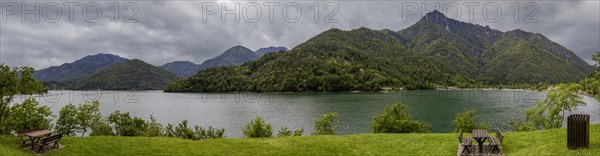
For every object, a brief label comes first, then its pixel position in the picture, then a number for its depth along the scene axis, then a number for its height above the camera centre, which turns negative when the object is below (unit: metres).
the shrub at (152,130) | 50.59 -8.36
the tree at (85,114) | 48.16 -5.54
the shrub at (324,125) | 55.19 -7.76
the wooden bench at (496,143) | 21.51 -4.04
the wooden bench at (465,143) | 21.83 -4.17
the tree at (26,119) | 39.57 -5.42
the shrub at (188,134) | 50.44 -8.84
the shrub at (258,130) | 44.78 -7.07
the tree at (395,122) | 49.00 -6.48
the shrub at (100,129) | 52.06 -8.30
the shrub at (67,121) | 46.88 -6.38
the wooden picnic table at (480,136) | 21.59 -3.63
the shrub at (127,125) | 52.16 -7.75
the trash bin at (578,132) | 19.31 -2.99
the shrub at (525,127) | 52.10 -7.59
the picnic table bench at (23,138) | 21.63 -4.18
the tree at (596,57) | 31.41 +2.05
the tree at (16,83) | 25.47 -0.71
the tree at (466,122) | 50.31 -6.55
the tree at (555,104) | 53.31 -3.97
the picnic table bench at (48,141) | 21.34 -4.19
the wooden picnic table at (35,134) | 21.08 -3.76
